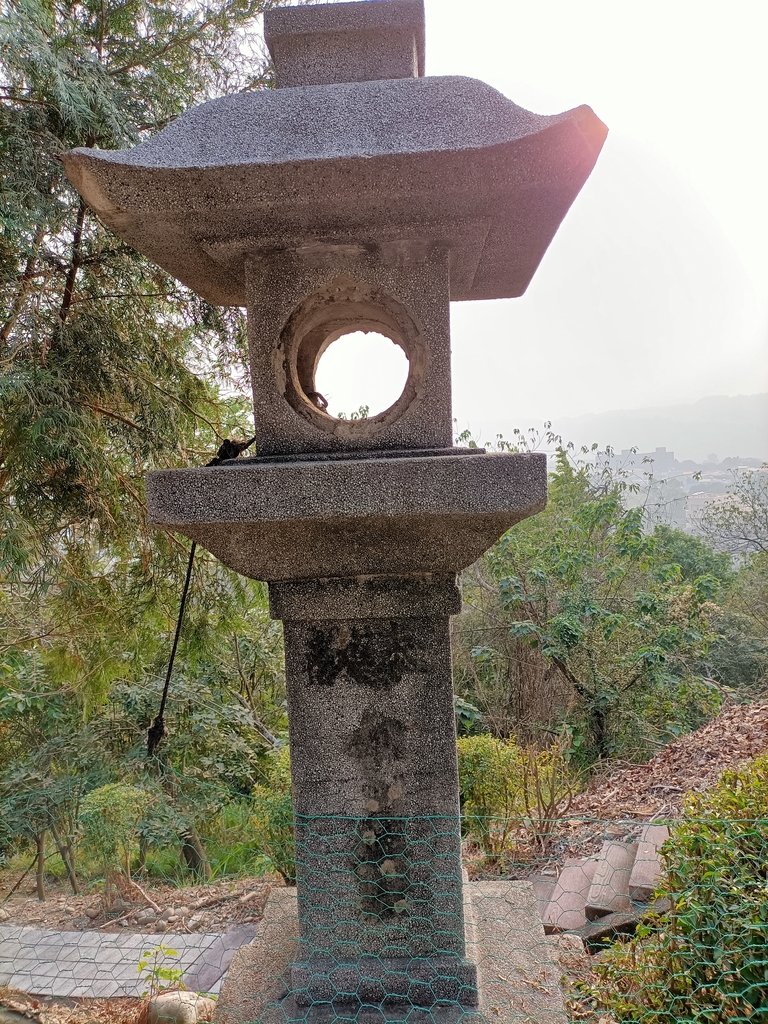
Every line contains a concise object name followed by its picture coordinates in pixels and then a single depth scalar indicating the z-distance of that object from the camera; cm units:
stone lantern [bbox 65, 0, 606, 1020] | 189
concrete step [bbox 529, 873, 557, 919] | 412
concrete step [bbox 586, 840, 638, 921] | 371
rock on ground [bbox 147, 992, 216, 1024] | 319
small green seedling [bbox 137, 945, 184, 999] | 322
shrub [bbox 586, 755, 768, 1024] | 197
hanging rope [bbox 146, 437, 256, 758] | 226
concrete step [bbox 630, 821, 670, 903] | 362
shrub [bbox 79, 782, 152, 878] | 475
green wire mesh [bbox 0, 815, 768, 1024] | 206
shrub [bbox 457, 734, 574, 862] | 468
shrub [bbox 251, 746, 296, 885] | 444
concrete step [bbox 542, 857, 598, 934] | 375
